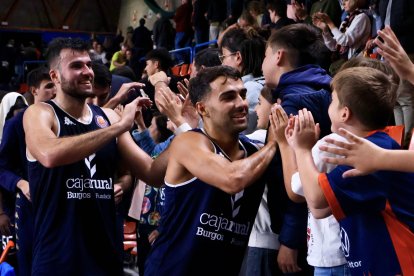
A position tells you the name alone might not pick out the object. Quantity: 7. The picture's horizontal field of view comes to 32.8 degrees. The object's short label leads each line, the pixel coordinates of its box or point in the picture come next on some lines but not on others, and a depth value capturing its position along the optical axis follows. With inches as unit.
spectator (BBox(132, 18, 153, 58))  726.5
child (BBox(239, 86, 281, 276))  167.6
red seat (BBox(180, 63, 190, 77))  493.0
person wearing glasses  213.6
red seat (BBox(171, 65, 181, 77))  517.9
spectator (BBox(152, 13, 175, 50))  668.7
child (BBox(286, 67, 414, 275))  112.3
